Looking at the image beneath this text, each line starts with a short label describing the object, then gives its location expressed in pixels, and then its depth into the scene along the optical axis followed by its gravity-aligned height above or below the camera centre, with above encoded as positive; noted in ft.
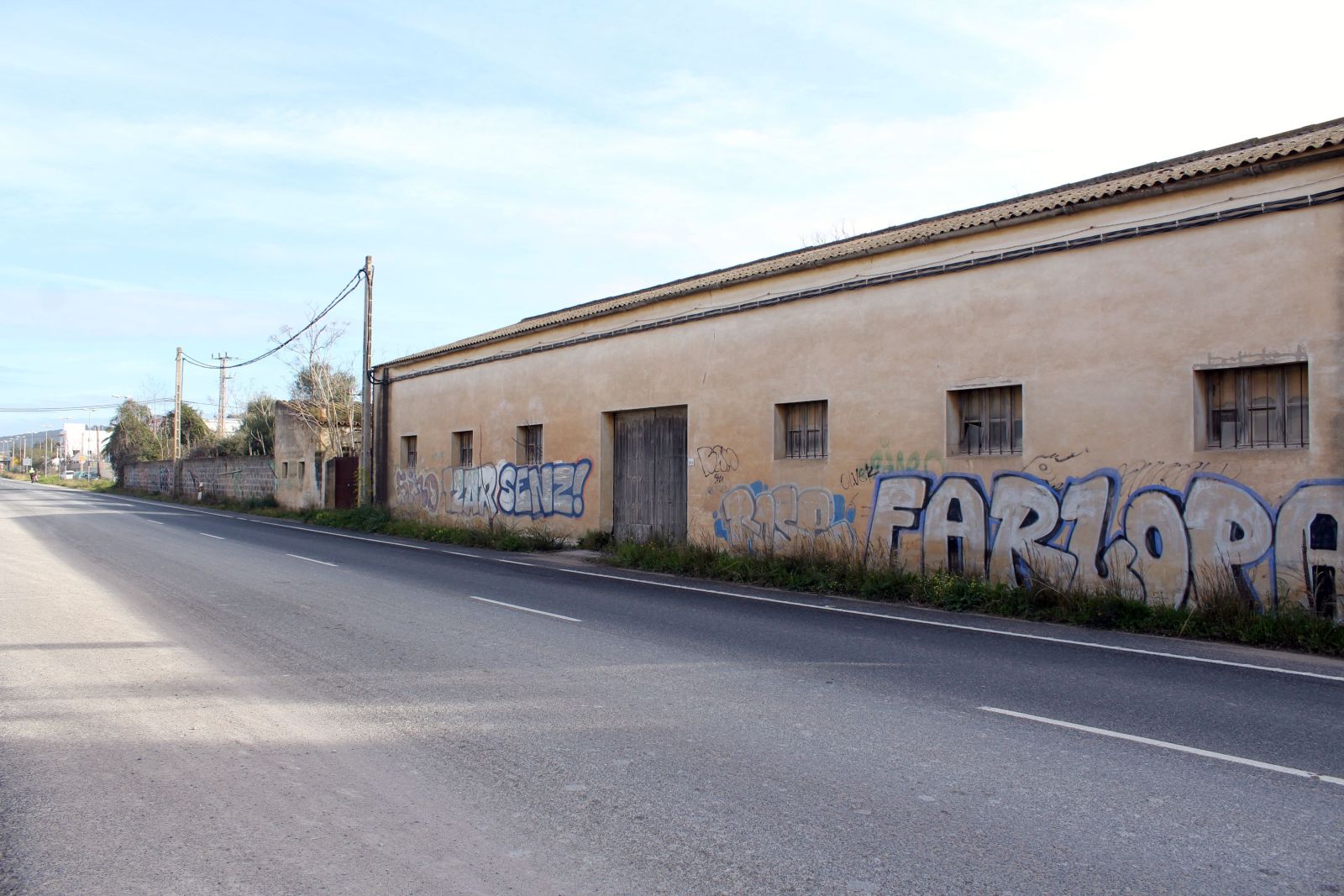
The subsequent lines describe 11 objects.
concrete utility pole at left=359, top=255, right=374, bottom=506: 93.30 +5.26
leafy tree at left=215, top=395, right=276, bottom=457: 179.73 +7.45
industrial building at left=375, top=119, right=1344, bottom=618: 33.01 +3.79
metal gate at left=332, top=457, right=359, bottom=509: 108.88 -0.91
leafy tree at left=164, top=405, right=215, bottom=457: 216.45 +9.96
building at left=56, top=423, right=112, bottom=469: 463.05 +15.35
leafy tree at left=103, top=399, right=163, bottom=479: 229.45 +8.84
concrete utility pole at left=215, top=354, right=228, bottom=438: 184.26 +14.44
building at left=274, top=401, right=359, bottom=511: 109.09 +0.93
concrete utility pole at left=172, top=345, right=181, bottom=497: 167.94 +5.52
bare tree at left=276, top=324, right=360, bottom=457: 113.19 +8.85
